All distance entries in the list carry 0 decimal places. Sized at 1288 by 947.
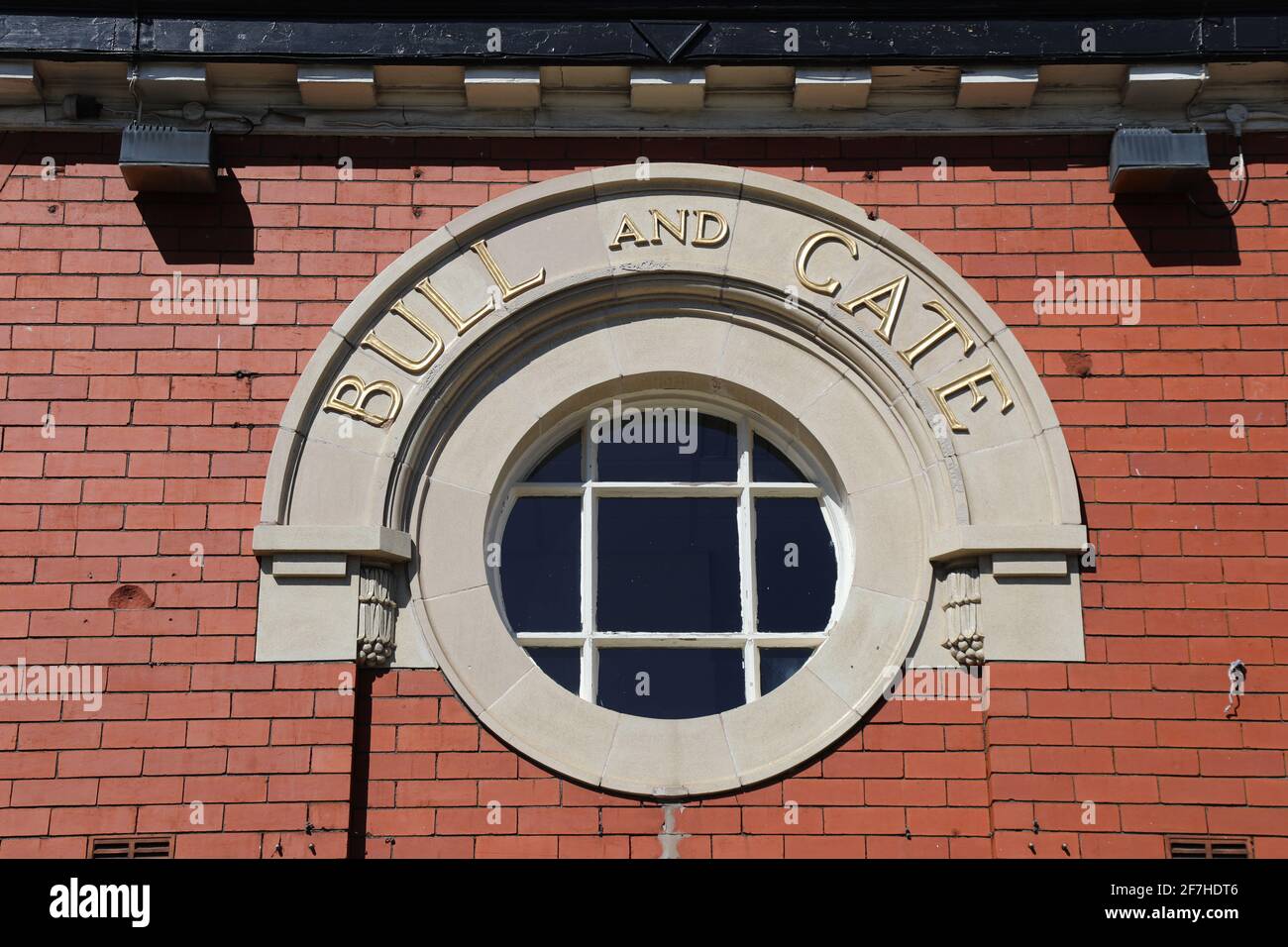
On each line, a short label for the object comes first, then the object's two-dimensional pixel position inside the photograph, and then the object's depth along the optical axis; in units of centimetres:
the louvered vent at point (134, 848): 1117
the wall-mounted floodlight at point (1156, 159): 1246
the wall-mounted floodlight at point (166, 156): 1231
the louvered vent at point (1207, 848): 1125
